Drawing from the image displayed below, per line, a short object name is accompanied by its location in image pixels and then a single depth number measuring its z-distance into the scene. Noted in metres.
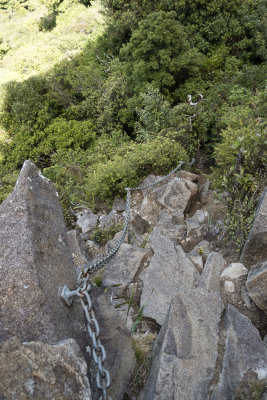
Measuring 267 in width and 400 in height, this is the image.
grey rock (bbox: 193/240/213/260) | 3.97
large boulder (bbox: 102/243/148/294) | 3.83
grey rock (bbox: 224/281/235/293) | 3.29
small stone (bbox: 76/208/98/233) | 6.30
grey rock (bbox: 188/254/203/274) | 3.70
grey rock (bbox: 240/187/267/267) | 3.38
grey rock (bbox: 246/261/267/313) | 2.96
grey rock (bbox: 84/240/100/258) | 5.29
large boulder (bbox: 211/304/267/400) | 2.21
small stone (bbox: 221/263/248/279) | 3.40
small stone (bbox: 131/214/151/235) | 5.59
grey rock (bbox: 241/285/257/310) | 3.11
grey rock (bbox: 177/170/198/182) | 6.46
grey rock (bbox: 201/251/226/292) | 3.31
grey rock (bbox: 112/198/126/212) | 6.44
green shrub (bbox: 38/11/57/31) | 24.36
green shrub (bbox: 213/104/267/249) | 3.85
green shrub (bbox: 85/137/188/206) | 6.53
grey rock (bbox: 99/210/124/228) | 5.92
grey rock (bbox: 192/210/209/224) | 4.87
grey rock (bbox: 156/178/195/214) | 5.65
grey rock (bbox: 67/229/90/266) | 4.59
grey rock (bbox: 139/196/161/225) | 5.64
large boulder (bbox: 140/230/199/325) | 3.22
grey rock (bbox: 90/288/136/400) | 2.29
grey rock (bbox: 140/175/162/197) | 6.35
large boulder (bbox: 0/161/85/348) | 2.05
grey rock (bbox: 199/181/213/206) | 5.97
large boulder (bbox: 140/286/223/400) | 2.25
